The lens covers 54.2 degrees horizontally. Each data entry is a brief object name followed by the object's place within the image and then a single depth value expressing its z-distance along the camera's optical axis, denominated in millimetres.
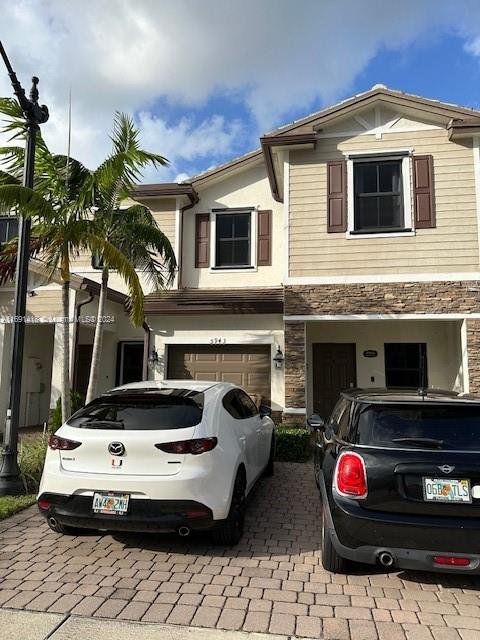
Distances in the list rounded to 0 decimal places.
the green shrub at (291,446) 8797
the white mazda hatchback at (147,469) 4133
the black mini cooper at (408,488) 3527
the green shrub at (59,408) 8891
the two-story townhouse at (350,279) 9781
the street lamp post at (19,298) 6441
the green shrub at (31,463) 6625
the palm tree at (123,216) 7801
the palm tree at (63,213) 7367
